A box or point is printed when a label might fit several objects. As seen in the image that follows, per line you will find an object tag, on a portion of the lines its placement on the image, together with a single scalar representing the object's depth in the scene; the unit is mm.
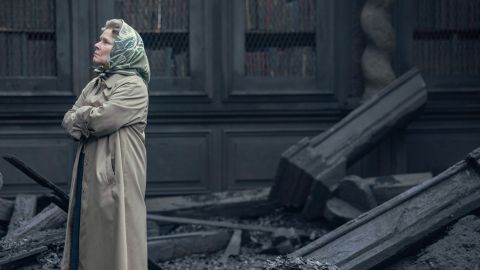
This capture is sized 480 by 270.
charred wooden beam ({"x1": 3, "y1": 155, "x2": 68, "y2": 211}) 6113
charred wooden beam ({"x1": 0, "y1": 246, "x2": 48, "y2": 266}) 6445
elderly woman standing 5805
